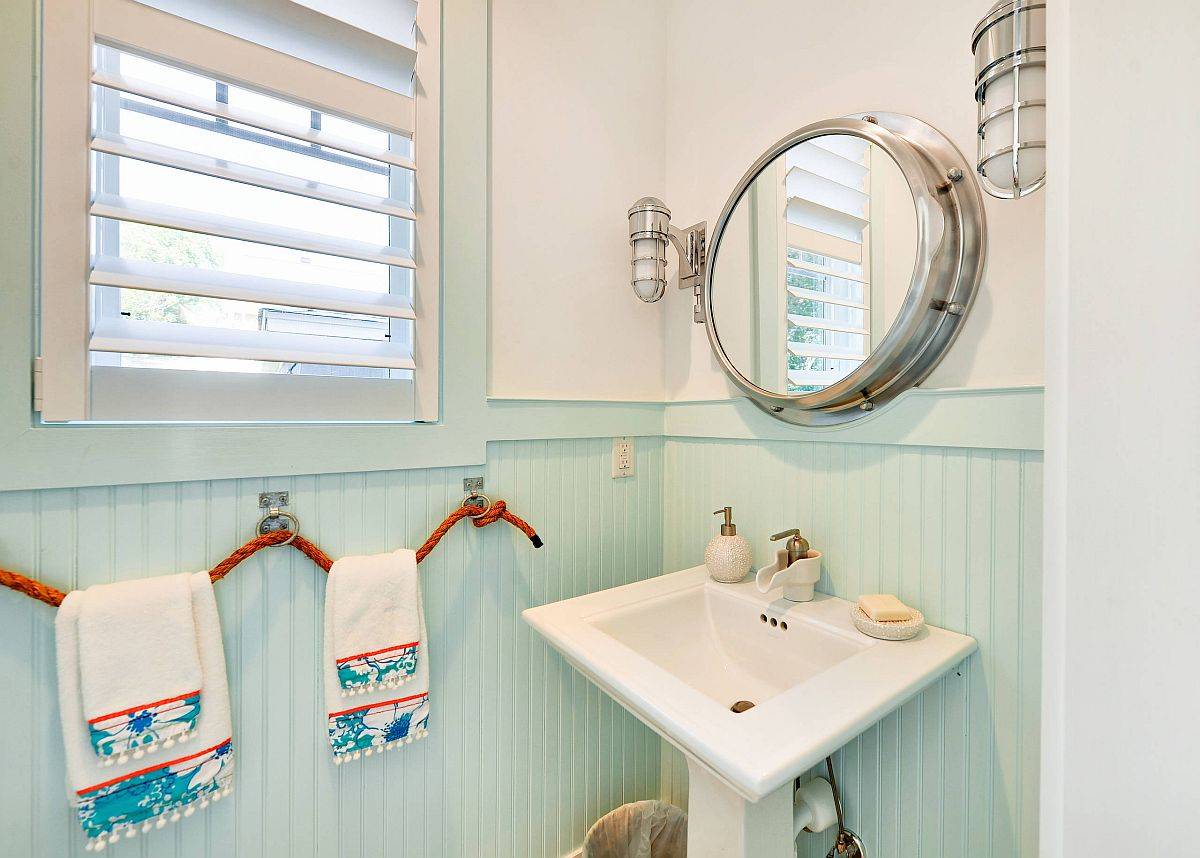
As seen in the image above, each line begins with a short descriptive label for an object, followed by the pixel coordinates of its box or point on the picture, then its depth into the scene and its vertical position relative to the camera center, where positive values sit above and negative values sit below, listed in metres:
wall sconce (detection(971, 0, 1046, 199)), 0.56 +0.38
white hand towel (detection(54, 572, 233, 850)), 0.70 -0.49
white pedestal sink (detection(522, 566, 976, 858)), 0.60 -0.37
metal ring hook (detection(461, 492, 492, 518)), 1.05 -0.16
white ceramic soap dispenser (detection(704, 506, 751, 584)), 1.10 -0.28
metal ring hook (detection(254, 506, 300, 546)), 0.86 -0.16
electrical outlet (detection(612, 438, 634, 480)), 1.30 -0.08
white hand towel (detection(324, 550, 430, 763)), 0.87 -0.40
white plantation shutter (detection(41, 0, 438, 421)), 0.73 +0.35
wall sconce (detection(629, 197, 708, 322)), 1.18 +0.43
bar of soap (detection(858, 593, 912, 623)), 0.83 -0.30
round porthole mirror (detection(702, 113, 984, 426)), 0.84 +0.30
